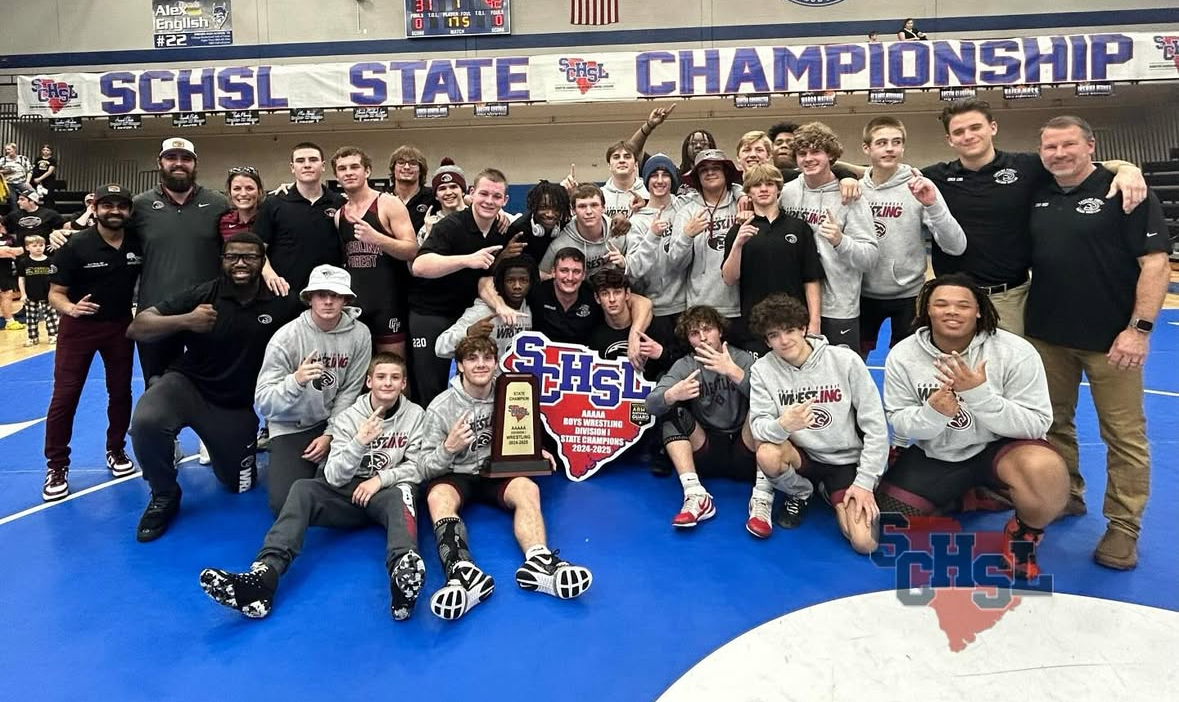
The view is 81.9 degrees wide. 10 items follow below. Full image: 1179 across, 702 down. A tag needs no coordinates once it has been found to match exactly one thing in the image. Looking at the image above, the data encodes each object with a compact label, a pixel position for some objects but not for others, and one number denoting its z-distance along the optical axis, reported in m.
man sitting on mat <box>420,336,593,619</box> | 3.27
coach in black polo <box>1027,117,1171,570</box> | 3.43
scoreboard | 17.97
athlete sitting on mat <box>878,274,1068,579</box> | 3.35
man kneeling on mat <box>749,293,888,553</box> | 3.84
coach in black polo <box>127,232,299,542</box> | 4.41
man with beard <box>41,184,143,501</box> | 4.70
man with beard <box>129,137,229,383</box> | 4.93
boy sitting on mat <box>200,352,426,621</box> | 3.13
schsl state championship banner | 15.27
